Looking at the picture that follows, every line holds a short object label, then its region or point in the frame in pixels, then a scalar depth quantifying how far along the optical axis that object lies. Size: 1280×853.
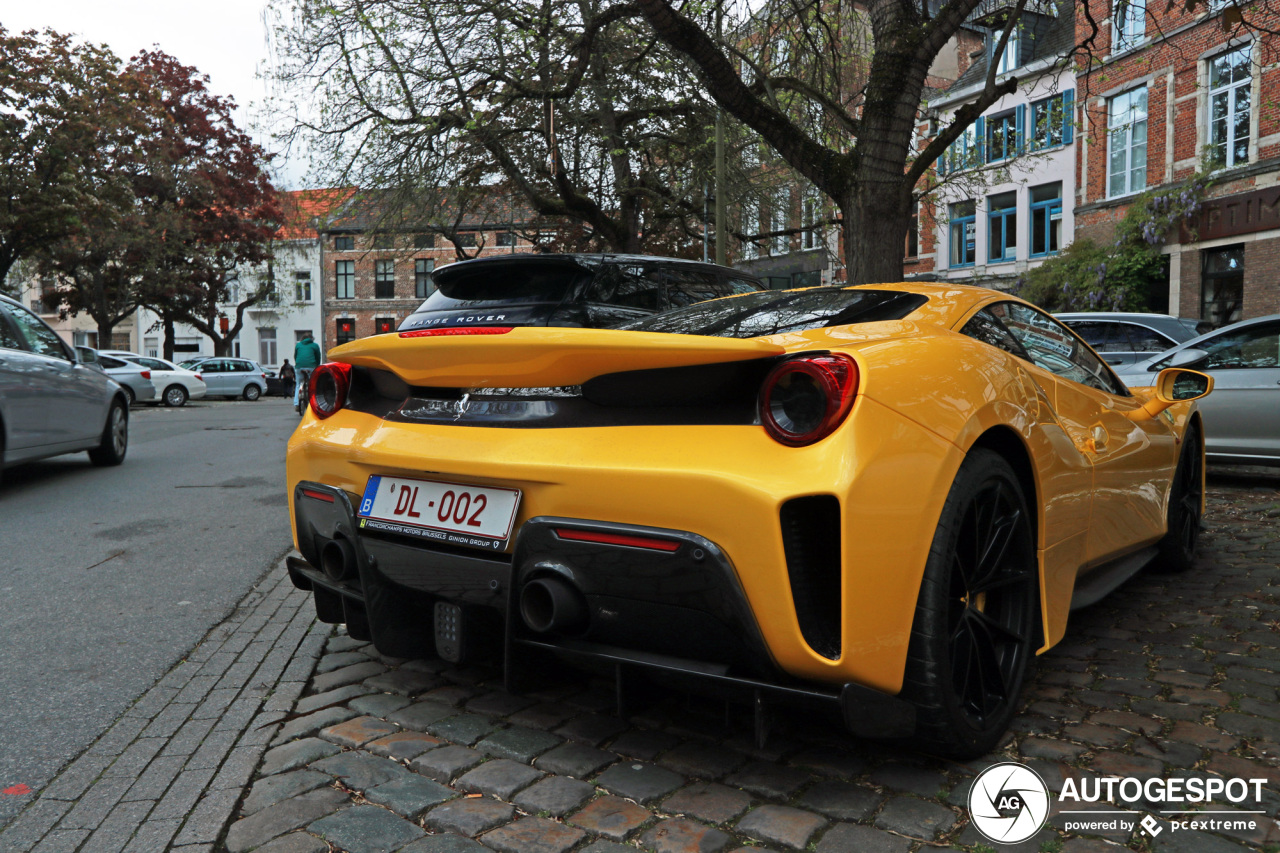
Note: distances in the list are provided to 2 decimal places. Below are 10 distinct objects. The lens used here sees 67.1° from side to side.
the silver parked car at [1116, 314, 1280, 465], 7.23
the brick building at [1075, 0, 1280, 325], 20.88
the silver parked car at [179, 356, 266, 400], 34.56
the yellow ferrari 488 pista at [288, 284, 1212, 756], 2.12
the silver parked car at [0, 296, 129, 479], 7.56
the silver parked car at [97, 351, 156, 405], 24.36
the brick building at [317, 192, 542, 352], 59.91
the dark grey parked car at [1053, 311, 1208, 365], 10.71
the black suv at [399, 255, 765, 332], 5.90
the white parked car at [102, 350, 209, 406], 28.17
